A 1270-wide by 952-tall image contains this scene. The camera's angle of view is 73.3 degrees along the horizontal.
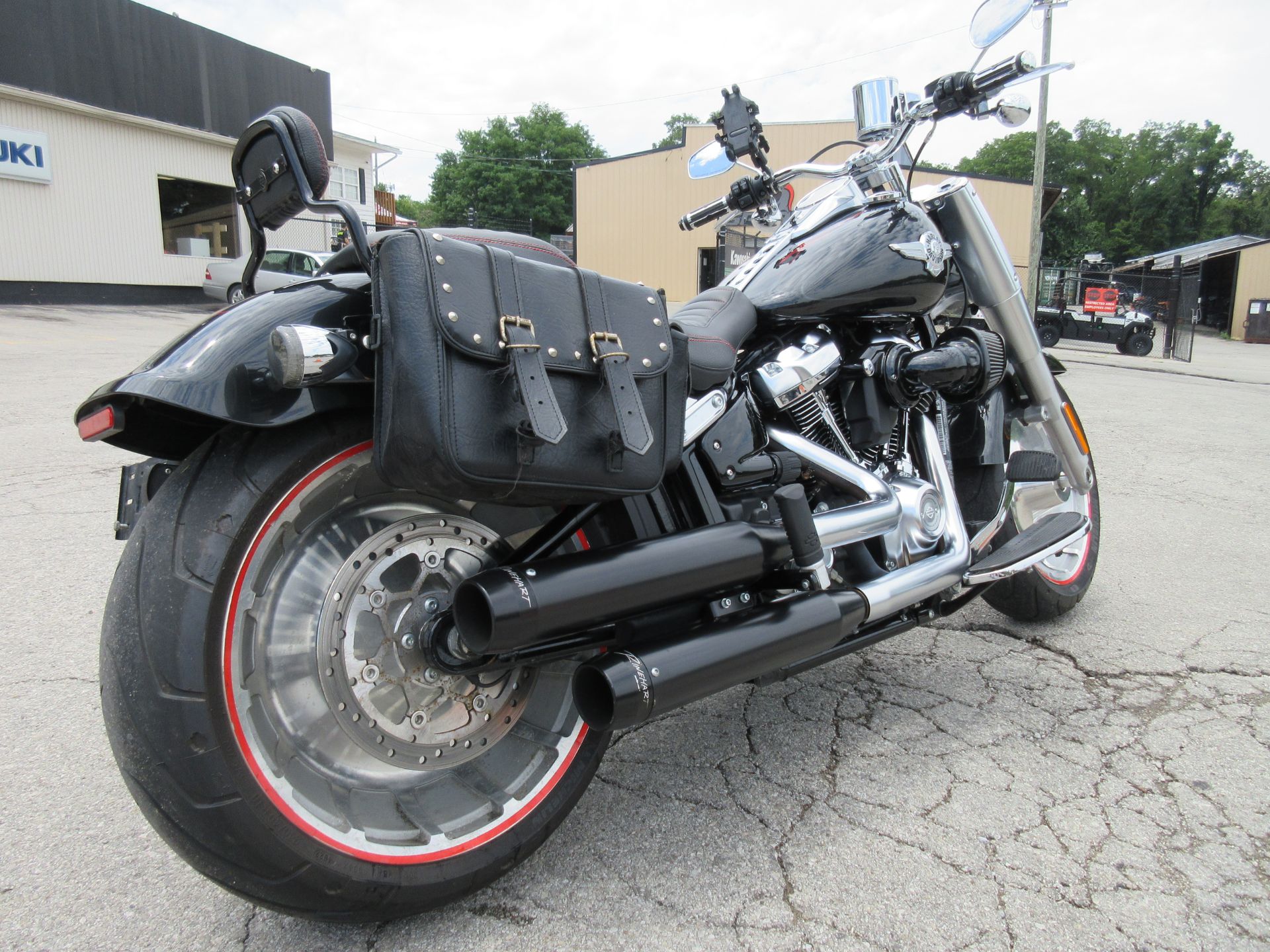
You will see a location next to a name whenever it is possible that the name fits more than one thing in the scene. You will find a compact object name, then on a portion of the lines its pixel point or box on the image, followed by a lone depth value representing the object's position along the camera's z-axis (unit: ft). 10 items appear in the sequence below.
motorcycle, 4.09
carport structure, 94.02
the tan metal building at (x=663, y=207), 76.43
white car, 46.57
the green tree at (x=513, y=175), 192.24
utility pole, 54.29
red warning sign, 62.34
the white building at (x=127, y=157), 52.54
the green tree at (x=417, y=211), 201.89
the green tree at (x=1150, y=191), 187.83
